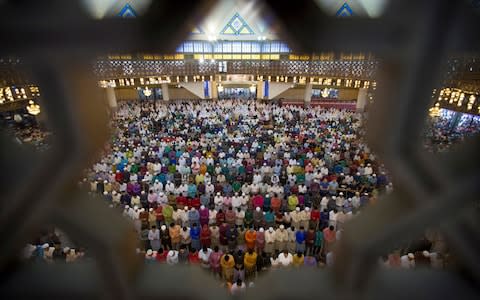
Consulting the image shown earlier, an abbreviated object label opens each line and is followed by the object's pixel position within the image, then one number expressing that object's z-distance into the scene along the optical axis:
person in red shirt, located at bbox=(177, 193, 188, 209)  9.09
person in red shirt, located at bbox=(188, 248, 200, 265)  6.82
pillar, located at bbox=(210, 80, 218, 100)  28.96
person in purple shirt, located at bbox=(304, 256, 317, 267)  6.46
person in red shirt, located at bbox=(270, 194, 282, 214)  9.23
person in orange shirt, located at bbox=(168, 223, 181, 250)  7.86
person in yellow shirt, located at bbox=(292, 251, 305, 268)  6.59
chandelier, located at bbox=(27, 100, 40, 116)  14.91
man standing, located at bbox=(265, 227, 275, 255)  7.72
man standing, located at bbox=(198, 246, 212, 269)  6.93
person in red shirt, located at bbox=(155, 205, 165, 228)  8.65
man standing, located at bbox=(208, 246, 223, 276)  6.88
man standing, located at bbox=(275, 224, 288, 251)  7.81
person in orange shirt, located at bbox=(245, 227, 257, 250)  7.62
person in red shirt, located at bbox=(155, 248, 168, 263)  6.62
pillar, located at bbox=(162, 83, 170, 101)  28.48
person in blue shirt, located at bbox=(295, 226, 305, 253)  7.74
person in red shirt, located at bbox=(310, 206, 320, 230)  8.59
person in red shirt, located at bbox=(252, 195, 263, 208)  9.23
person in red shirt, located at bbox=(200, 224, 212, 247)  7.79
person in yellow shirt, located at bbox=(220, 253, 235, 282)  6.72
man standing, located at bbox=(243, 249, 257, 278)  6.87
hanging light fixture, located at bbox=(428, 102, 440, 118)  12.80
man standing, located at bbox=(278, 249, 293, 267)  6.73
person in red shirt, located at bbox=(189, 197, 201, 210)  9.20
